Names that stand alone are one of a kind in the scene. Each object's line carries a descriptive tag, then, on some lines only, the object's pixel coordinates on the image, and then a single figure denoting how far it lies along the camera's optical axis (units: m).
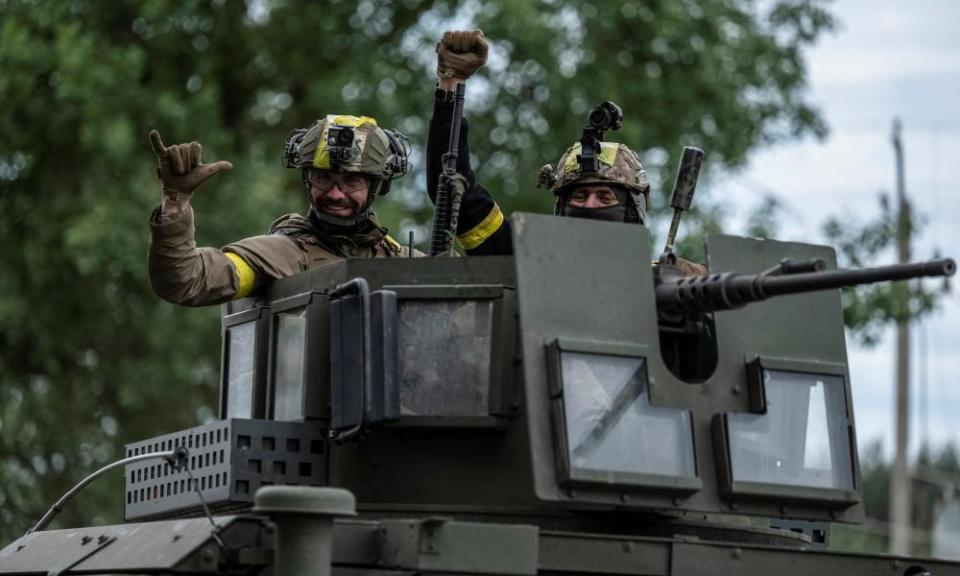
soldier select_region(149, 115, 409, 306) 16.62
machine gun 14.87
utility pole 57.66
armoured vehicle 15.08
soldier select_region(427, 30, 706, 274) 19.62
